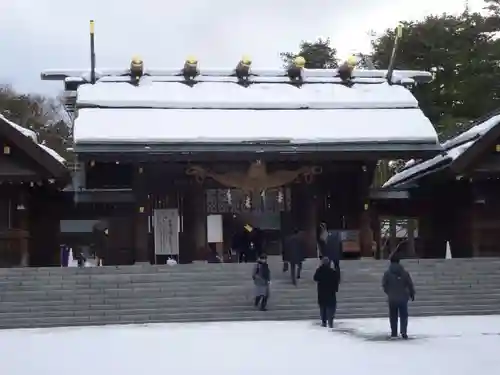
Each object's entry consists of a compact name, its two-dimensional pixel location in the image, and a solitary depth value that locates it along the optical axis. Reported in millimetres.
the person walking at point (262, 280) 16062
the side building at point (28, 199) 22188
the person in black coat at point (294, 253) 17641
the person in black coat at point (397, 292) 12424
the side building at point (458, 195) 23016
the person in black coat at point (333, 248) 17547
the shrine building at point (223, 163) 22641
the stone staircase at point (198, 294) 16453
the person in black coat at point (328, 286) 14266
